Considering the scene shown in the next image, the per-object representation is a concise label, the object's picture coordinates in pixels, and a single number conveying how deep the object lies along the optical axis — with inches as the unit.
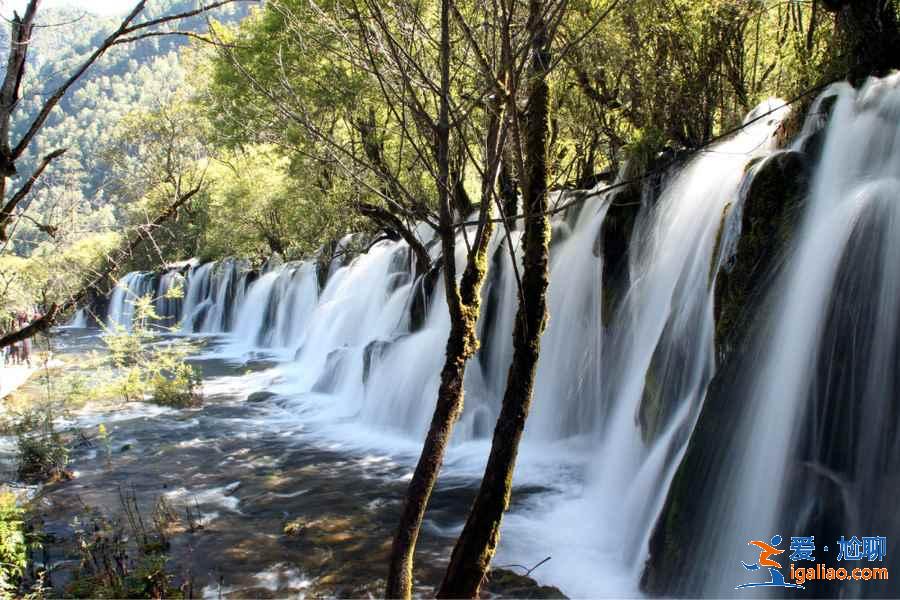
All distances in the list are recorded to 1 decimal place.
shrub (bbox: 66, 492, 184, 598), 217.5
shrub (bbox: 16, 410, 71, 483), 366.9
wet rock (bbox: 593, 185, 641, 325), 358.3
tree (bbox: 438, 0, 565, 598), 147.6
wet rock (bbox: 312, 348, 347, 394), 585.3
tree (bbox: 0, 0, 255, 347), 133.3
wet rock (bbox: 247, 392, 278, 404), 584.8
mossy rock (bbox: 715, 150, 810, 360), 219.6
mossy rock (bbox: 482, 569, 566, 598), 213.8
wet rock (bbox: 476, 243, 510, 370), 428.5
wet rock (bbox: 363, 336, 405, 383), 508.4
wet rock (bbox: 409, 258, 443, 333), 537.6
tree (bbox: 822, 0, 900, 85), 276.4
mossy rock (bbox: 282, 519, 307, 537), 279.3
